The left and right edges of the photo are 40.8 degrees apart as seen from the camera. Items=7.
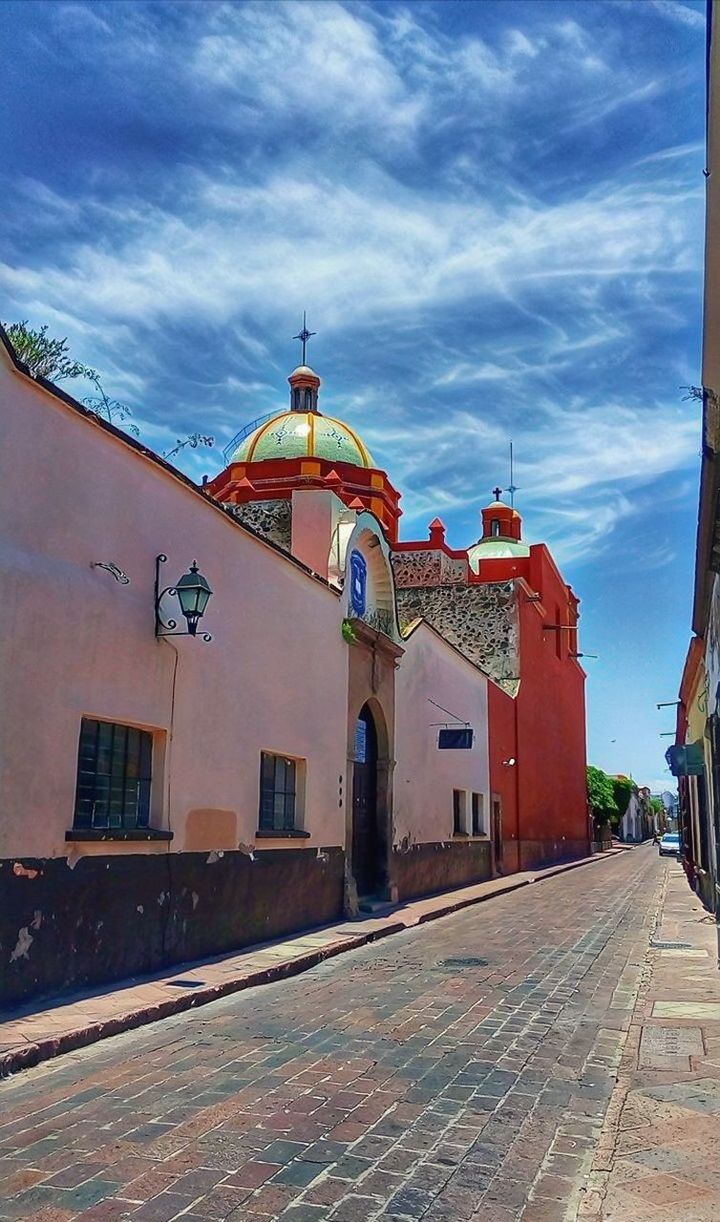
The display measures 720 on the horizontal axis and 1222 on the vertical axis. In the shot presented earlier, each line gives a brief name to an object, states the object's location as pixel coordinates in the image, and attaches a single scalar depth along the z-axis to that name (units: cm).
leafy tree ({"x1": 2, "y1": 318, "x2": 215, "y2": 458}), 1034
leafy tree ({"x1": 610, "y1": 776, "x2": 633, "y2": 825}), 6269
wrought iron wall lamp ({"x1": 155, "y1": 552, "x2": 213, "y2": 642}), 880
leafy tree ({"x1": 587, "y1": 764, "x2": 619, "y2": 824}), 4897
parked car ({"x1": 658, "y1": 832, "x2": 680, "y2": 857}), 4949
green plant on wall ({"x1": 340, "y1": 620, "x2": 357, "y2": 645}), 1423
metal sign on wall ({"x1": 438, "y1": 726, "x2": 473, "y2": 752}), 1861
